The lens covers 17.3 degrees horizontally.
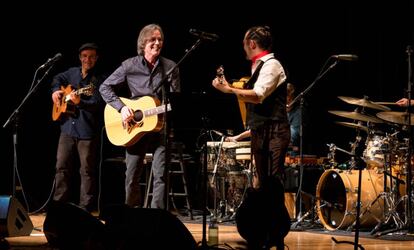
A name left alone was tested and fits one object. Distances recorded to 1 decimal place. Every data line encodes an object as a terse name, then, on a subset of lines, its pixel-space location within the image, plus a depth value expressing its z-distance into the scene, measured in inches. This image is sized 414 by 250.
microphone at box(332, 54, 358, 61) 485.0
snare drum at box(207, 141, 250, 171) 607.1
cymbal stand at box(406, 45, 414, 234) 478.5
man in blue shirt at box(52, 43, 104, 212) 576.2
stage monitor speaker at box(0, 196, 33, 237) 414.9
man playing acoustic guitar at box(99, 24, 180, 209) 492.1
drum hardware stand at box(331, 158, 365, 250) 341.0
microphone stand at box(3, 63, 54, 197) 503.4
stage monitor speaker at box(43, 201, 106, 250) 310.9
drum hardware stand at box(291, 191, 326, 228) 569.1
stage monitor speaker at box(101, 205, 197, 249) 298.8
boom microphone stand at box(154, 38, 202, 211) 415.3
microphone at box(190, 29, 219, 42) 417.3
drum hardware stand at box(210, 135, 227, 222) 607.1
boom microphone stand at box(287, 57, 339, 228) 522.6
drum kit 537.0
